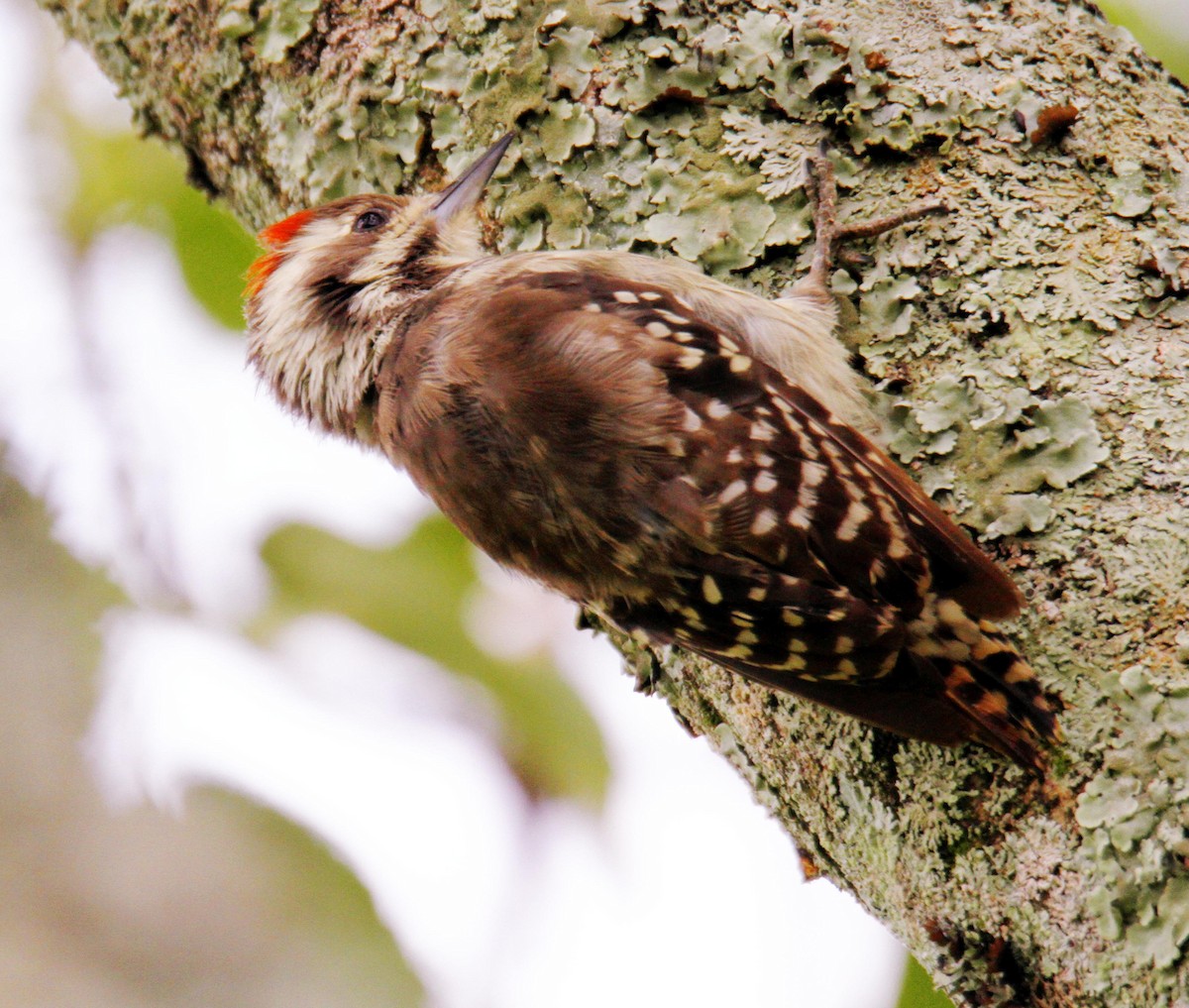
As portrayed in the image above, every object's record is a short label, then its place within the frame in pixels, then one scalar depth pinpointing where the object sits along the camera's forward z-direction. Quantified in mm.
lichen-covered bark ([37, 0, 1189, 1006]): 3703
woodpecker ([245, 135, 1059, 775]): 4184
